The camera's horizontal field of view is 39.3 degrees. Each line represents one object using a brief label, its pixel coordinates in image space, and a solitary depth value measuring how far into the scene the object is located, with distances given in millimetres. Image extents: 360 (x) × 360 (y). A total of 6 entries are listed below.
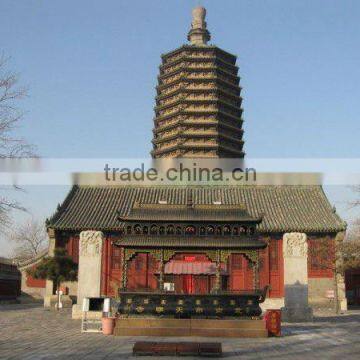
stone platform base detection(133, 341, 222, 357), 12844
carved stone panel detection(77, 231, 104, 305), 25094
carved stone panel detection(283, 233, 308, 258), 25203
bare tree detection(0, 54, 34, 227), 15741
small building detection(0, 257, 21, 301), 42656
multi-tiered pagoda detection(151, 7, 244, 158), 54688
